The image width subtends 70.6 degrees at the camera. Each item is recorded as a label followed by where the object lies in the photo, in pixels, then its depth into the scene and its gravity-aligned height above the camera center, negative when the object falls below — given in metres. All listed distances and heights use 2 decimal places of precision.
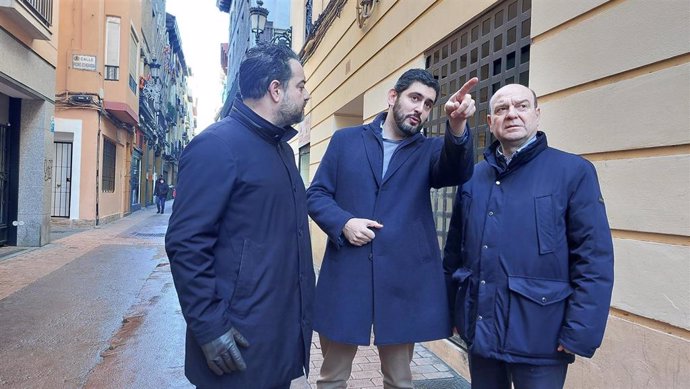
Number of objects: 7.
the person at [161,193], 23.69 -0.31
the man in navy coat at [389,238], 2.21 -0.20
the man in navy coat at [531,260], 1.82 -0.24
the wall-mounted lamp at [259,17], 10.98 +3.94
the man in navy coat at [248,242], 1.72 -0.20
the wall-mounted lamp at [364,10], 6.32 +2.45
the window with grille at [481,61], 3.52 +1.12
